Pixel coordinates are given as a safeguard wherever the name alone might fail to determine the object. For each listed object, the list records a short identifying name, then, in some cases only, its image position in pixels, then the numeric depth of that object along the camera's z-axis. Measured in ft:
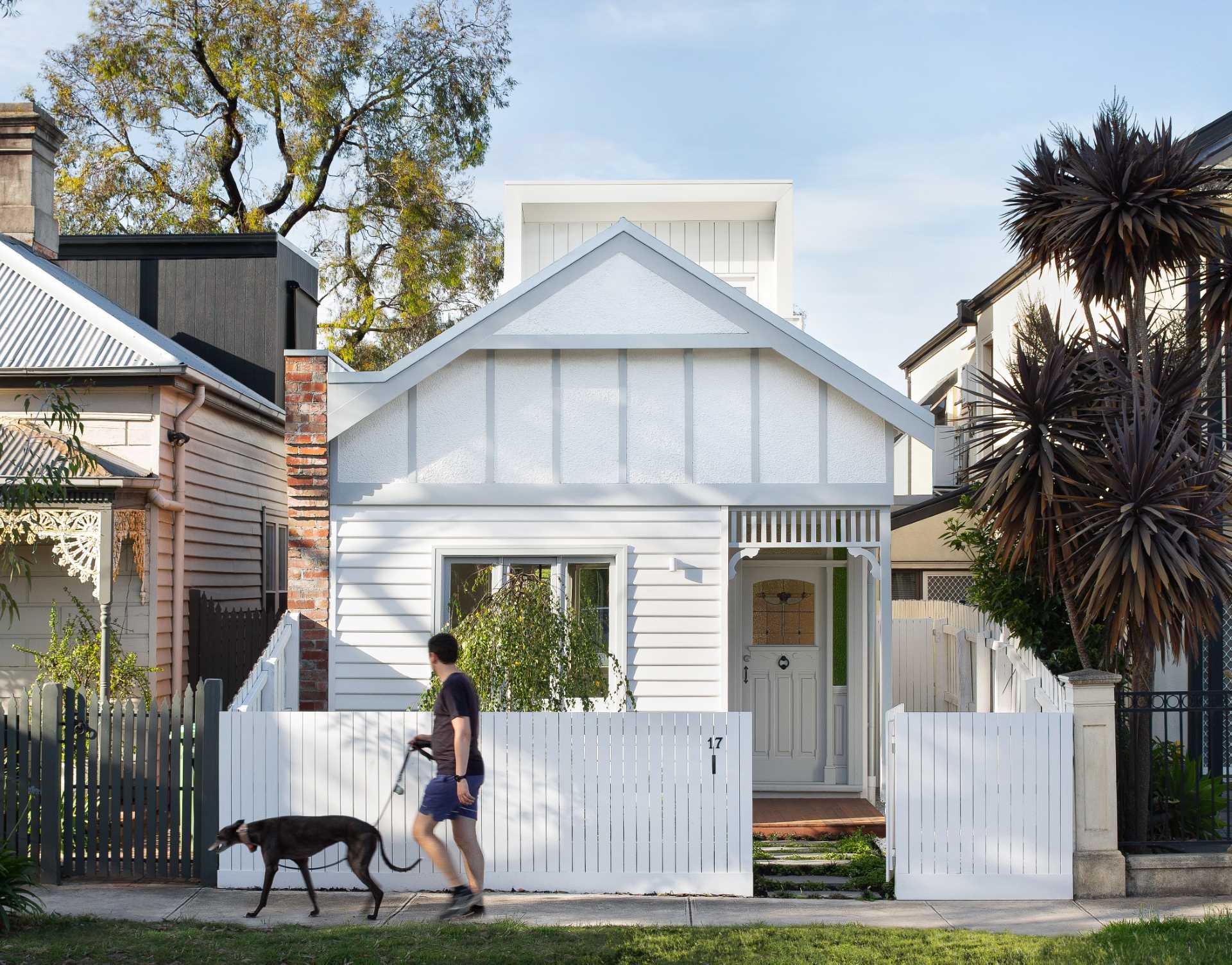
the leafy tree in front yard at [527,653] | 31.37
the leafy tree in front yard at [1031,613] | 34.73
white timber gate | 28.84
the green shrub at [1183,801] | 31.76
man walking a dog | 25.48
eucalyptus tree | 84.12
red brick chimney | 36.47
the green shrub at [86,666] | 37.99
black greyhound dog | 25.95
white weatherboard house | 36.91
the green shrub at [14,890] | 24.68
